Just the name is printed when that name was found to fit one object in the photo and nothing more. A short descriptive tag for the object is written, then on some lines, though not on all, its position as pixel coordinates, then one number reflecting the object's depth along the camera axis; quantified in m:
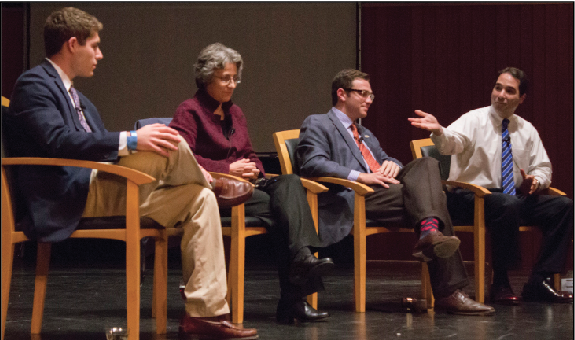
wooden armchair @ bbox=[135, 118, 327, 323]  5.06
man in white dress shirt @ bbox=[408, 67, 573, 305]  6.39
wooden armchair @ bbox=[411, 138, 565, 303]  6.16
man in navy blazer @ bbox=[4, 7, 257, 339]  4.03
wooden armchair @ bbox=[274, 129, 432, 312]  5.75
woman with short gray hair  4.93
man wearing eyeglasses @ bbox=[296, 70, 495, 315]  5.45
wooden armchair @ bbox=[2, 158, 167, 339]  3.92
